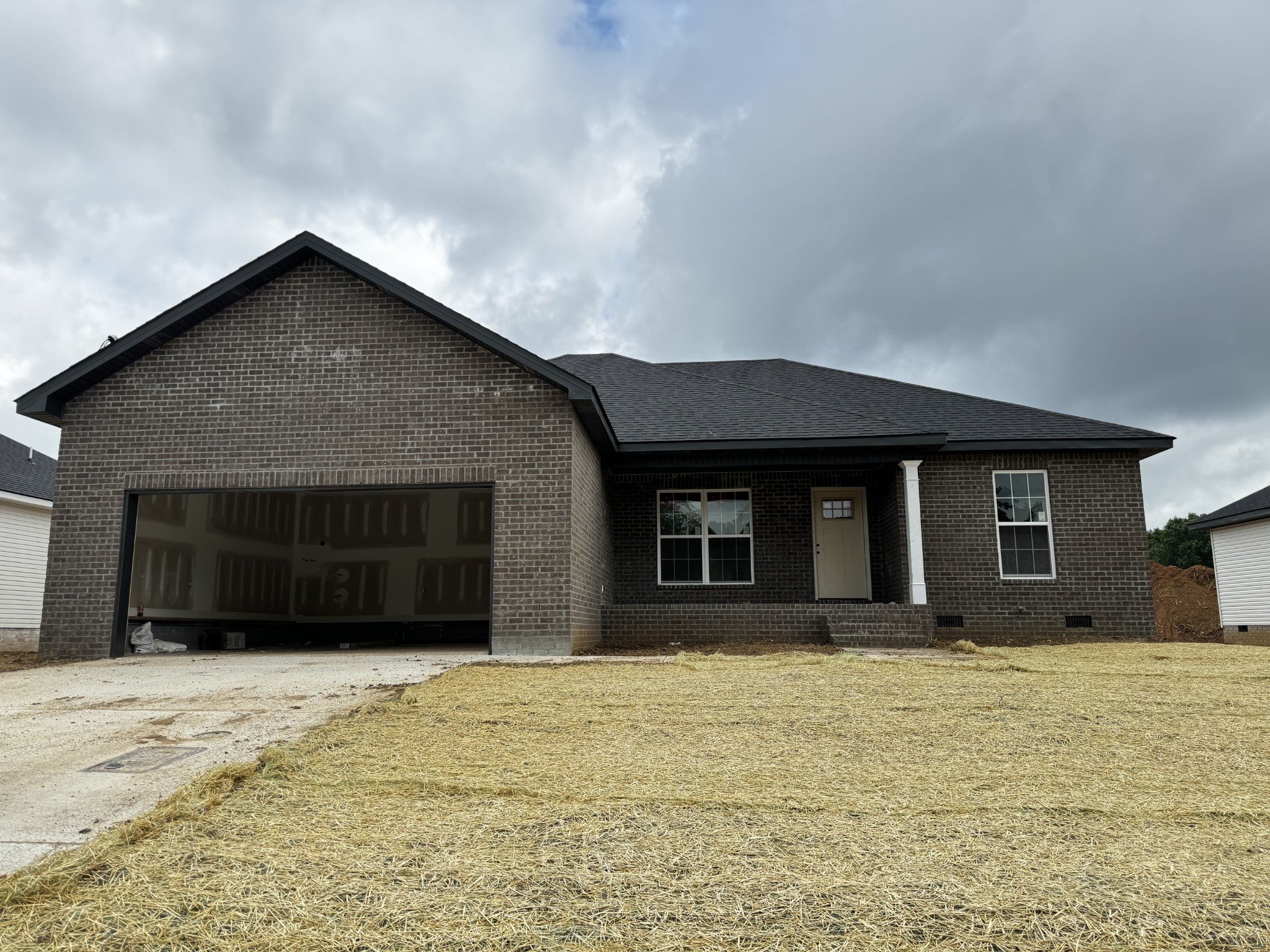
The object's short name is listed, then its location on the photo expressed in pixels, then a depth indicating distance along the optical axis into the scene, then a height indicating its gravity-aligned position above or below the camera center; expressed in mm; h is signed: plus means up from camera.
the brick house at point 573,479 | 11352 +1877
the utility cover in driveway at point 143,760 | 4656 -875
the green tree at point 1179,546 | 38594 +2548
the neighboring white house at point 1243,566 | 20234 +855
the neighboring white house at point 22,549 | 17141 +1175
